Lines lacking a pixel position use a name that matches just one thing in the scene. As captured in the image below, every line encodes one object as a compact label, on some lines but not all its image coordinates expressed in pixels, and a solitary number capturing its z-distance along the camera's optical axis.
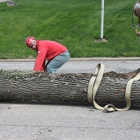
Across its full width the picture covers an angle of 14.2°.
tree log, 9.66
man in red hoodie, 11.07
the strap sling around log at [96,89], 9.52
